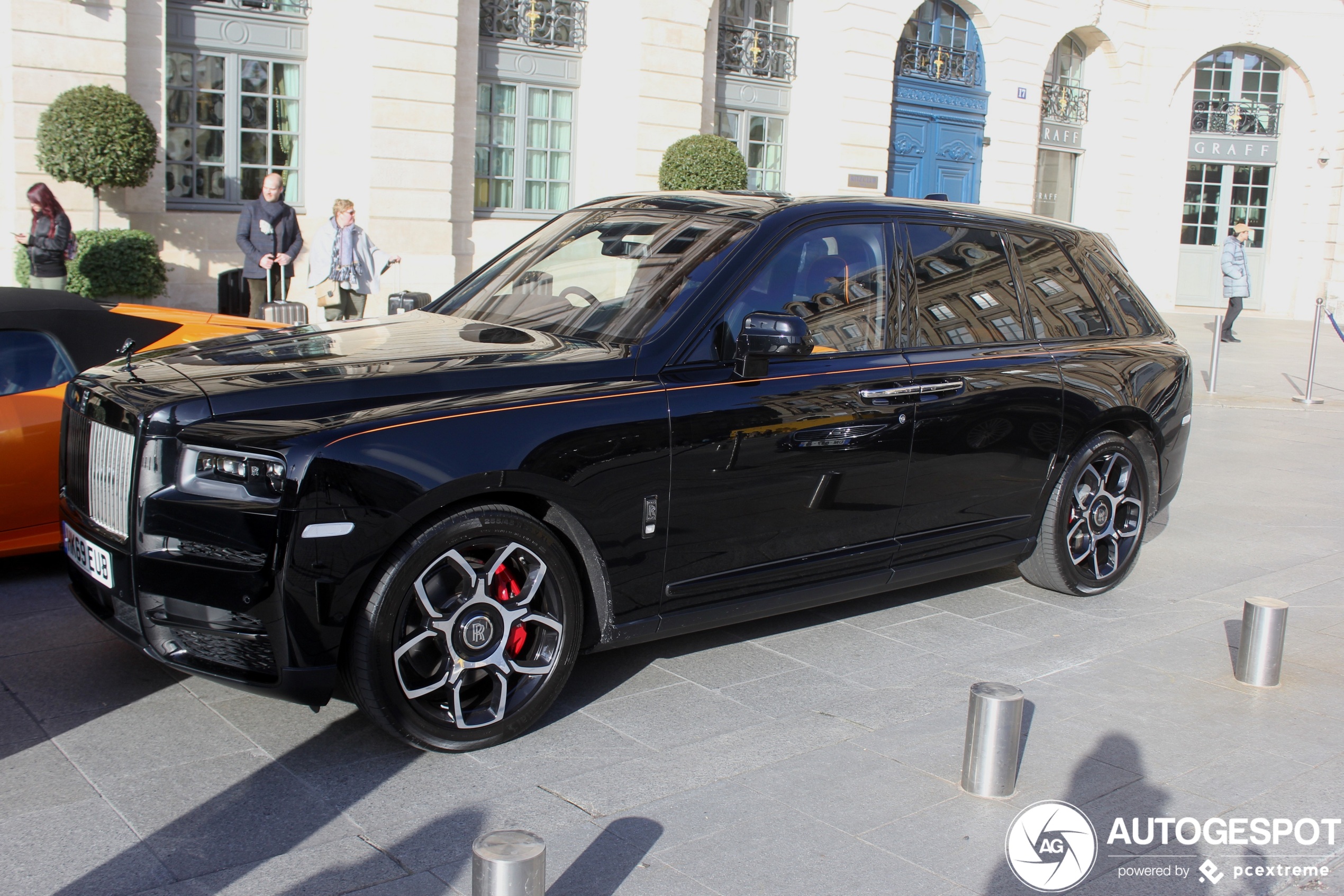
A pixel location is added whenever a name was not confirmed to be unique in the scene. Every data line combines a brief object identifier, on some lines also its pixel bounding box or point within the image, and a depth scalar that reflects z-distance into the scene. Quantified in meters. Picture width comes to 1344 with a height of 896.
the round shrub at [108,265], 12.28
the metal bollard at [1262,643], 4.80
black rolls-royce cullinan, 3.58
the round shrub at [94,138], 12.23
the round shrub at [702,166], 17.02
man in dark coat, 12.44
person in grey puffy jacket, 19.86
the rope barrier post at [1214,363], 14.02
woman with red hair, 11.66
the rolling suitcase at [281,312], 8.45
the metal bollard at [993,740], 3.68
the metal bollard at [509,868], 2.39
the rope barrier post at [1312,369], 13.54
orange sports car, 5.42
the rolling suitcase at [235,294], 13.06
